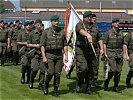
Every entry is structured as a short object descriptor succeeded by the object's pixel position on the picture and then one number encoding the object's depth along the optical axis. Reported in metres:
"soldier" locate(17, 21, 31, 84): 11.70
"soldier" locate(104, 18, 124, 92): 10.55
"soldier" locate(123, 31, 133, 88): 10.91
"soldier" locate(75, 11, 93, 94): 10.01
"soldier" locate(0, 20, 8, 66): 17.14
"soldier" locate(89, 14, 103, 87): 10.34
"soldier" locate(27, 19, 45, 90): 10.74
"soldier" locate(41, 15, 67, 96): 9.79
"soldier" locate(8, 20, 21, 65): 17.41
